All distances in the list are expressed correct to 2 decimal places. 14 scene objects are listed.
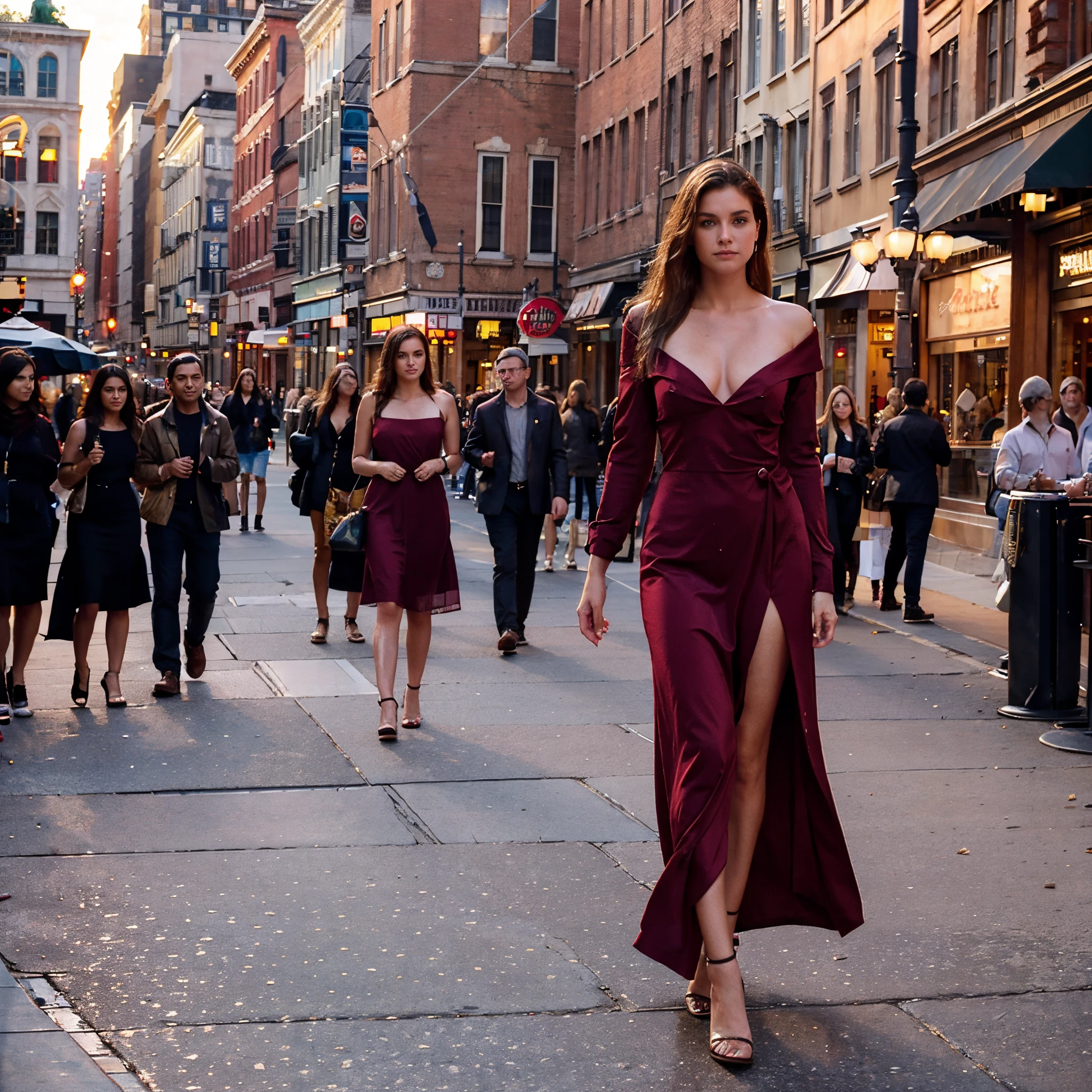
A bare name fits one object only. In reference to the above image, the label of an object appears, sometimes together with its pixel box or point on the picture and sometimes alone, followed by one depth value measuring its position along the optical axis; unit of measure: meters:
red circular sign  33.12
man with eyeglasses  12.03
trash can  9.55
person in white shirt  12.96
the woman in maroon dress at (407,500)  9.01
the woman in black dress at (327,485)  12.39
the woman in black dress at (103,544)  9.66
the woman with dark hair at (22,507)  9.05
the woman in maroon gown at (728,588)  4.39
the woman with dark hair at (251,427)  21.73
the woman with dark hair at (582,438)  20.09
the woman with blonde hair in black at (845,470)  14.65
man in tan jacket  9.91
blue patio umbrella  25.38
